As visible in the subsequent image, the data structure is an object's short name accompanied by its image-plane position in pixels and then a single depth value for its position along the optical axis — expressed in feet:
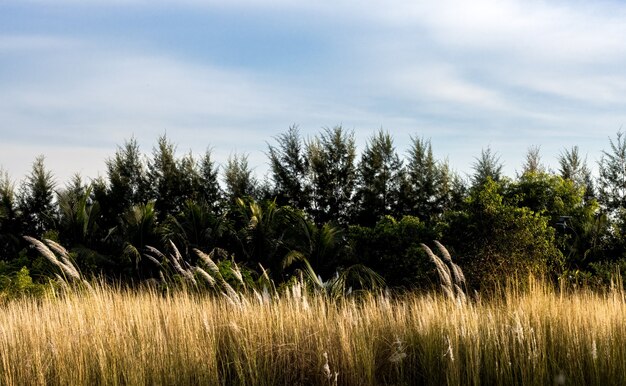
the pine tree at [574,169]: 88.28
